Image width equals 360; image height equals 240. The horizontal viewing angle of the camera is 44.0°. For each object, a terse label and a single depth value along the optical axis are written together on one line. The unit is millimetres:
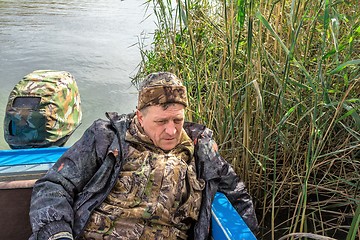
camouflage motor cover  2918
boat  1812
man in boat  1836
